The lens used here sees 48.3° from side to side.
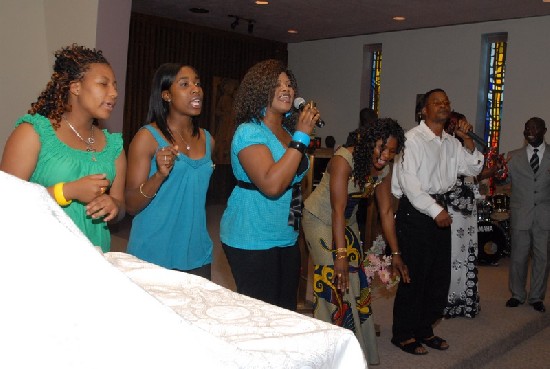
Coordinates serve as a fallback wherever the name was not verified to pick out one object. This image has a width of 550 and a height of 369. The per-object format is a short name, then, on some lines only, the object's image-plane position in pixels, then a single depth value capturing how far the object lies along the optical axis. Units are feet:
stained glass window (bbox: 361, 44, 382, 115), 37.70
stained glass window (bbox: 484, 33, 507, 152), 32.24
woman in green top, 6.30
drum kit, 23.52
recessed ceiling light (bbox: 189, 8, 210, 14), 32.30
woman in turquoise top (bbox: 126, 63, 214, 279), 7.72
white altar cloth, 2.71
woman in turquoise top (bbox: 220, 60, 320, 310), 7.88
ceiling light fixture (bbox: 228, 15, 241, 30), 33.83
